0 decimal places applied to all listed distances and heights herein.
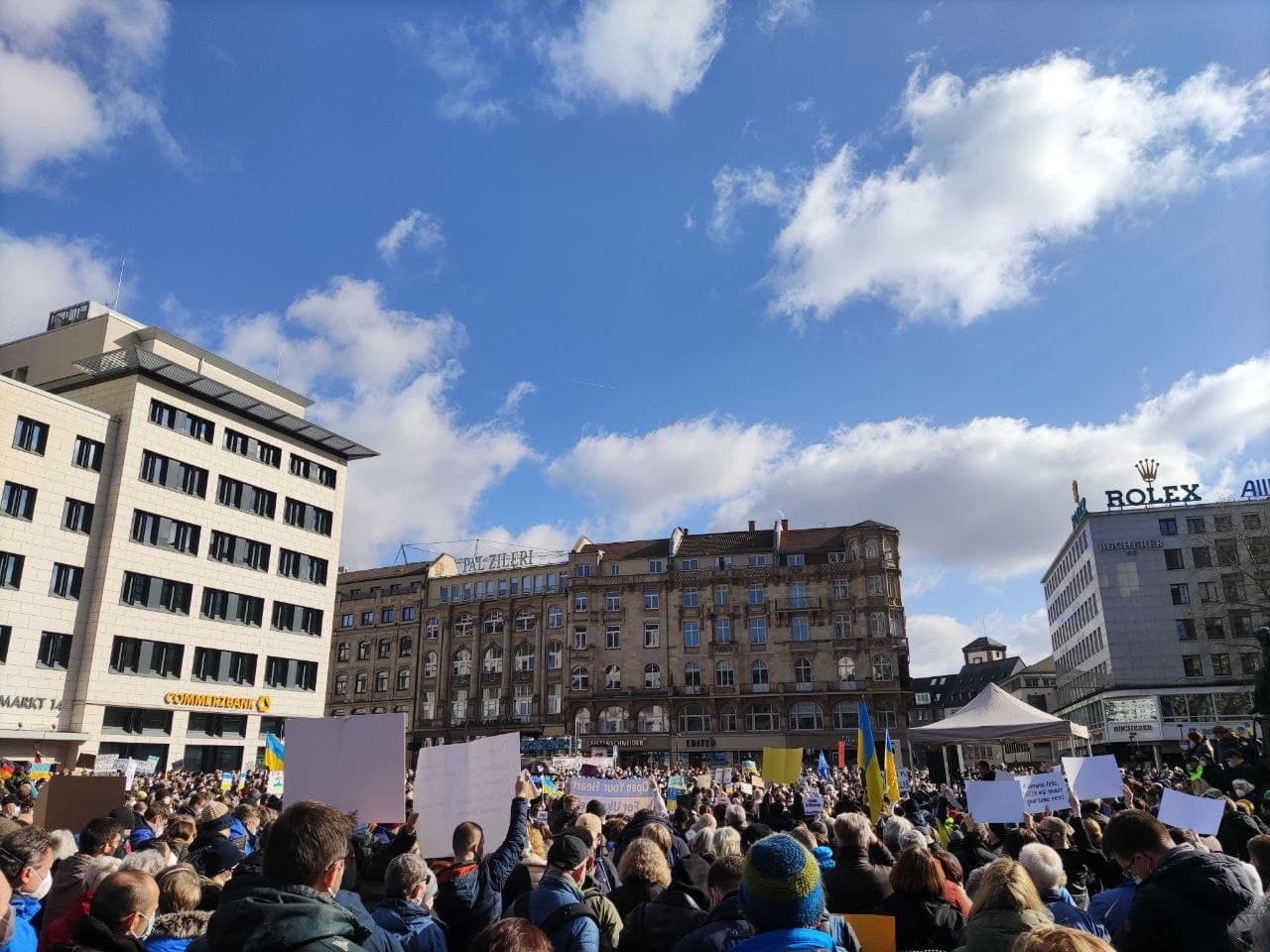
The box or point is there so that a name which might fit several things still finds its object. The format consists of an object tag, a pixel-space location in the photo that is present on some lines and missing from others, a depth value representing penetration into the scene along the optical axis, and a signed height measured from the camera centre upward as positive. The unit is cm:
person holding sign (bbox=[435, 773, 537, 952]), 593 -98
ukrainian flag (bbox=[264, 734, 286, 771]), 2339 -62
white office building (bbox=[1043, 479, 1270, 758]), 6738 +815
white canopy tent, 2097 +8
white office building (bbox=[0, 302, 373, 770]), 3916 +863
